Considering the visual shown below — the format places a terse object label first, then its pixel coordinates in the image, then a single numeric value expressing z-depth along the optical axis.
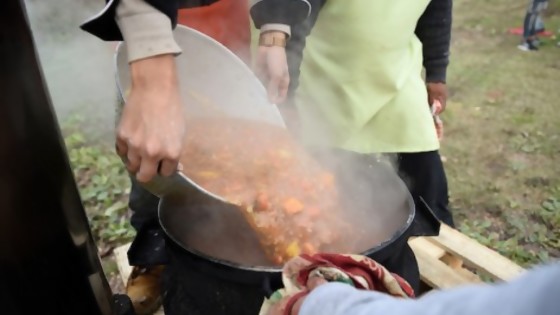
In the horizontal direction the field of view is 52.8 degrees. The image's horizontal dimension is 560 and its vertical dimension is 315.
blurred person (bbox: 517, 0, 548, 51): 6.27
